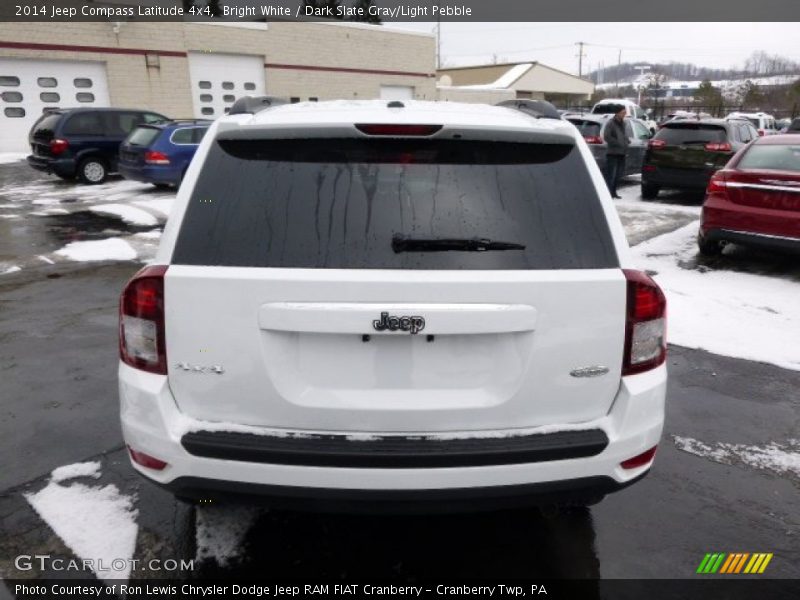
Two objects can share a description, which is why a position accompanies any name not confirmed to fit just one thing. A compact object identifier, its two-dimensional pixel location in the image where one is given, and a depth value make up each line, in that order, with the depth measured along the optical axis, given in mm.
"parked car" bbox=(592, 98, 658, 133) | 30344
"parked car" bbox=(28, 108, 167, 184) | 14406
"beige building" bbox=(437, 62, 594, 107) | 46594
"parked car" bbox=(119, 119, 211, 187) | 13250
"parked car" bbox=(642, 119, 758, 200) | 11773
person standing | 12117
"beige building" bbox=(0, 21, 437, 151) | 20141
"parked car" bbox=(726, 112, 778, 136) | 26889
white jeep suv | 2033
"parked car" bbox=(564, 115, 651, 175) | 13621
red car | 6668
